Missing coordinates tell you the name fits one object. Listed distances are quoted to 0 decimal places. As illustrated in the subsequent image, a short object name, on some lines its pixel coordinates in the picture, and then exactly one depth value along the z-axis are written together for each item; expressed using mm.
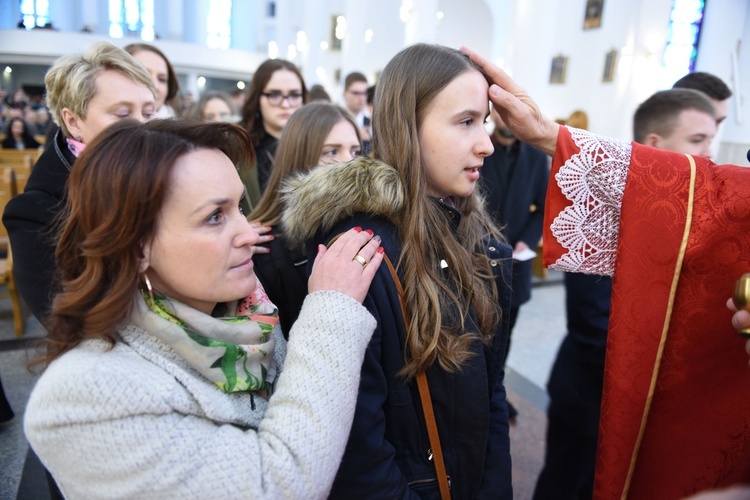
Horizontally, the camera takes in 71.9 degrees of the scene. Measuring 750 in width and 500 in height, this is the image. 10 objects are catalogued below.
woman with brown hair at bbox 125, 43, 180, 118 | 3285
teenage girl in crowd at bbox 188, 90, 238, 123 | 4504
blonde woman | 1598
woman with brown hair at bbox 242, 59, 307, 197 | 3062
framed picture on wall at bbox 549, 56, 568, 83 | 13070
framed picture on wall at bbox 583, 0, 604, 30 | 12135
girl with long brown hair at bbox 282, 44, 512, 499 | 1192
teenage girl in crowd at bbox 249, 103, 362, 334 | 2012
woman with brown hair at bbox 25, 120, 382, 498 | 848
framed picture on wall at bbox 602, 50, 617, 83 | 11805
